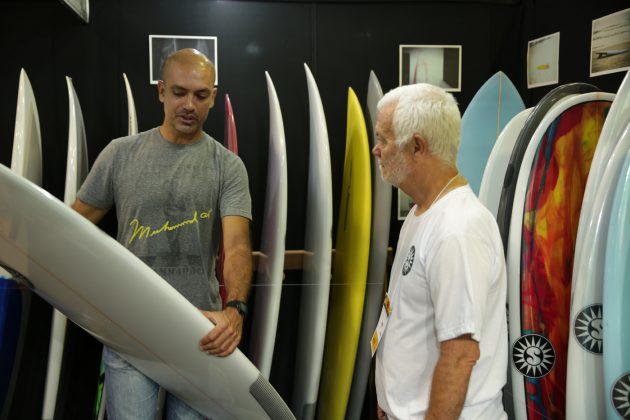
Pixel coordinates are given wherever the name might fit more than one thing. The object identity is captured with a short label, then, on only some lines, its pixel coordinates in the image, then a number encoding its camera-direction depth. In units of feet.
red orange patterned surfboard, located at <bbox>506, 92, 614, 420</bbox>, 4.38
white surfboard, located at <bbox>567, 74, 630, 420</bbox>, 3.85
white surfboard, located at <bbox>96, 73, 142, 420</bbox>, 5.06
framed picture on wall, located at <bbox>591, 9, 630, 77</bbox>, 4.98
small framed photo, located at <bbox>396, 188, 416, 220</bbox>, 6.72
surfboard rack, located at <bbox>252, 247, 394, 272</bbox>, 6.41
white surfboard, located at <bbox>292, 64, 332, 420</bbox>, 5.41
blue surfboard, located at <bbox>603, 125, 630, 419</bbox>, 3.68
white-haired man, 2.80
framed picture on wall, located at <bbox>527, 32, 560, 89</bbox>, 6.01
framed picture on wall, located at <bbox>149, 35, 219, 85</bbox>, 6.03
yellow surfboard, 5.61
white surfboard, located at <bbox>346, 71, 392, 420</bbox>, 5.67
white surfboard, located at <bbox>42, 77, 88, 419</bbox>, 4.48
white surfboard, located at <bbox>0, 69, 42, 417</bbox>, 4.63
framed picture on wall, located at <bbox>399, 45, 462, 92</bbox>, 6.55
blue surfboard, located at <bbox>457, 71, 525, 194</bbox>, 6.07
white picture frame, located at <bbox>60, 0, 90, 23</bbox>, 5.41
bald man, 4.17
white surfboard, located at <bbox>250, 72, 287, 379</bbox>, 5.06
